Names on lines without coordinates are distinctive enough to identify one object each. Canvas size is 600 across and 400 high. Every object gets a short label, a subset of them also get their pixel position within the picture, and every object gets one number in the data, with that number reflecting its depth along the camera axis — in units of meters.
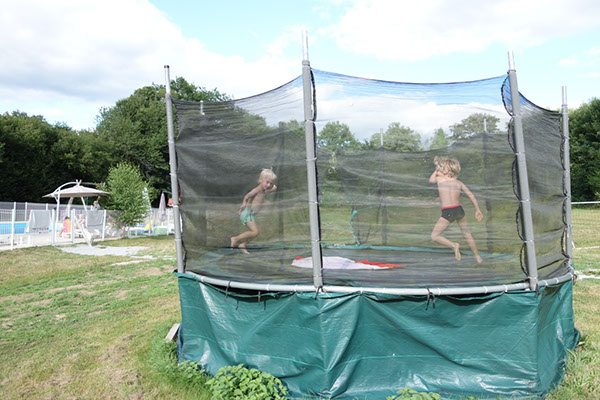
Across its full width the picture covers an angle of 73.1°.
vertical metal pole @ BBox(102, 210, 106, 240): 15.70
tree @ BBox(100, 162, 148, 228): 16.44
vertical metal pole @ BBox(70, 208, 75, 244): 14.12
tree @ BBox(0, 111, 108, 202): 25.03
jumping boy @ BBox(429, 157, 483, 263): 2.73
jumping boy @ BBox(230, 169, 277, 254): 2.90
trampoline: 2.58
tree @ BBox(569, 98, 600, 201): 26.41
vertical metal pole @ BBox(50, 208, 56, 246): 13.54
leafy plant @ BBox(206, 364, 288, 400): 2.51
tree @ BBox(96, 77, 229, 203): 32.34
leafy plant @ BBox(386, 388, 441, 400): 2.34
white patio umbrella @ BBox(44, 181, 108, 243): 15.74
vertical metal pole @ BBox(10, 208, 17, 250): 12.14
